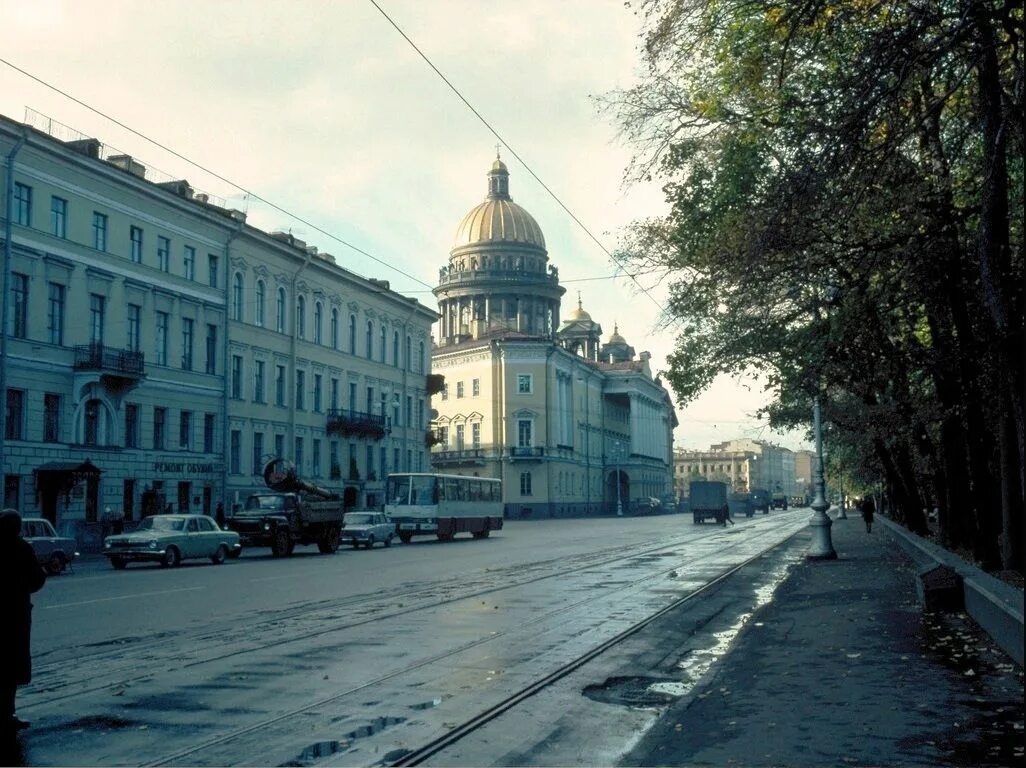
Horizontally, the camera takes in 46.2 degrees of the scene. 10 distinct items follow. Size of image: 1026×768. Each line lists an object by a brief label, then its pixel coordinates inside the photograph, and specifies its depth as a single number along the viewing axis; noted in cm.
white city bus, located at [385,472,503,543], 4800
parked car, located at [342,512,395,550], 4238
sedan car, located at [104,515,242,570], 2950
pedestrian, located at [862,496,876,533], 5122
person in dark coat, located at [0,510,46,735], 804
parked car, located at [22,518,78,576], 2691
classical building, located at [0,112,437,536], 3744
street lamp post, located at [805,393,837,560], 2911
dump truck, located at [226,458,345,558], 3531
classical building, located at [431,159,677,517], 10031
